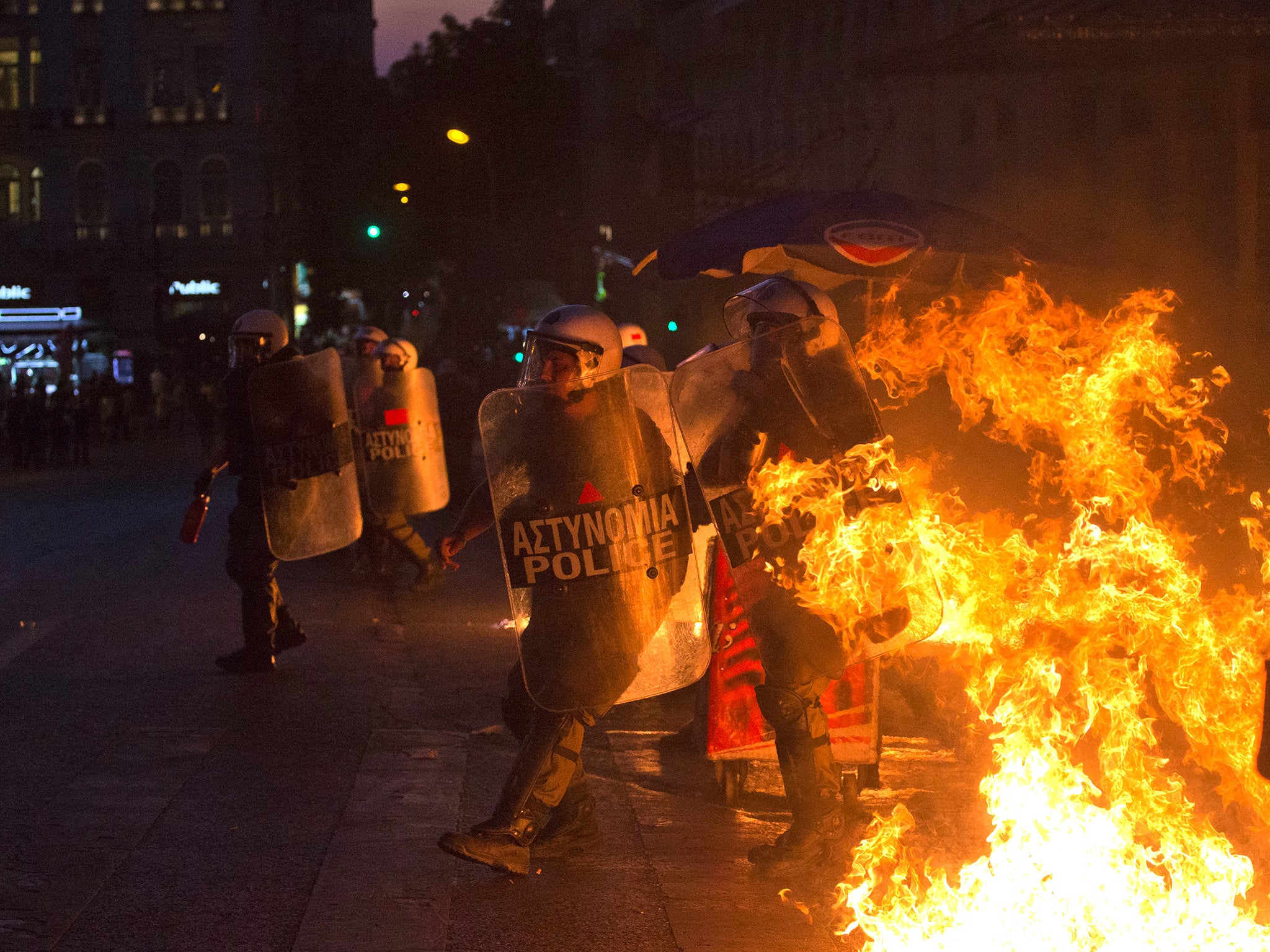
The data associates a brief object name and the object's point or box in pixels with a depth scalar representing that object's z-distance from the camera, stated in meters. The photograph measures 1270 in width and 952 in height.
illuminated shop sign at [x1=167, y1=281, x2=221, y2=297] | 65.31
